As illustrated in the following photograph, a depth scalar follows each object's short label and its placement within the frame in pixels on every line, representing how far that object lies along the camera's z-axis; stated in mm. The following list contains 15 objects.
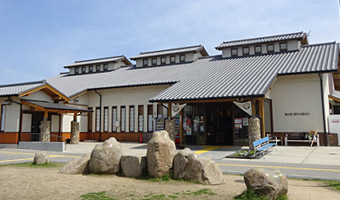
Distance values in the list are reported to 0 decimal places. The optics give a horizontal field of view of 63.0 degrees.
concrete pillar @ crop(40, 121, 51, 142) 18844
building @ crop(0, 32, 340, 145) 18047
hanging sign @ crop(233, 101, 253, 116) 15321
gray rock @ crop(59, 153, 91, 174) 9188
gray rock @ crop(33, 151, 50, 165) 10844
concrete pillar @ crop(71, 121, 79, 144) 22078
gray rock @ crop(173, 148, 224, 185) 7609
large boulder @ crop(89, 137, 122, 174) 9016
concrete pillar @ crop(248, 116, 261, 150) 14664
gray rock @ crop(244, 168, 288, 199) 5715
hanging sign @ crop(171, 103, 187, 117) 18080
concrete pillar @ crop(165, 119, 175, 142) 17859
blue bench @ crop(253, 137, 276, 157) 12791
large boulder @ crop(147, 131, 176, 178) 8188
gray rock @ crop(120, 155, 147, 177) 8586
